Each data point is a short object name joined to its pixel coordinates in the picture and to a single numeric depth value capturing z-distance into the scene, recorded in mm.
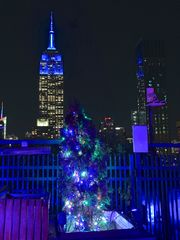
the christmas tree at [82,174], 6969
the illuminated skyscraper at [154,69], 100800
